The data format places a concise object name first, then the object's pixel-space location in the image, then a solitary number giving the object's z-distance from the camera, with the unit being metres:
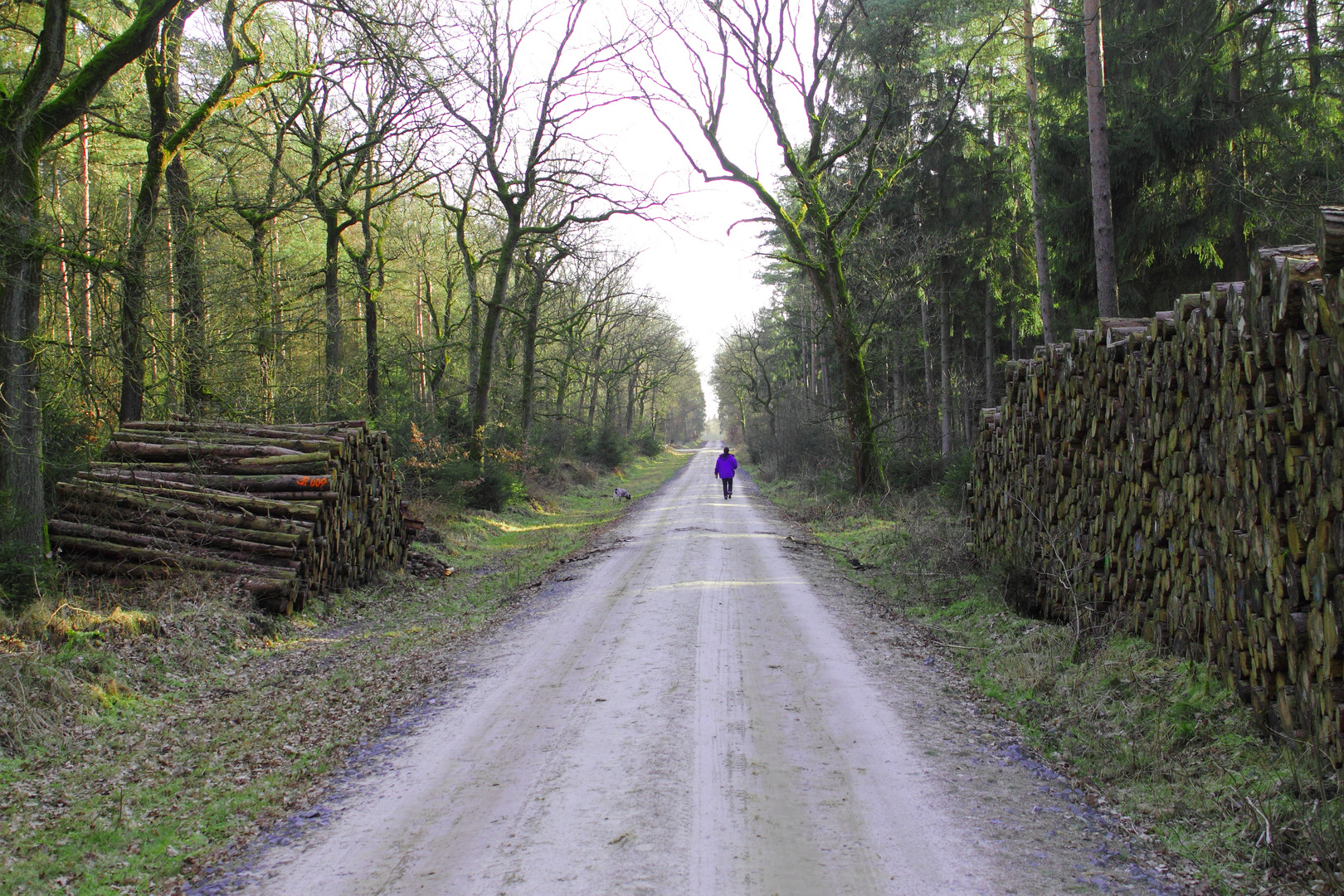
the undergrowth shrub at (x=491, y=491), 20.99
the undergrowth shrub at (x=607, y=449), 41.53
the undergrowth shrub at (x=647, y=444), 60.34
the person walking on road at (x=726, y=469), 27.03
